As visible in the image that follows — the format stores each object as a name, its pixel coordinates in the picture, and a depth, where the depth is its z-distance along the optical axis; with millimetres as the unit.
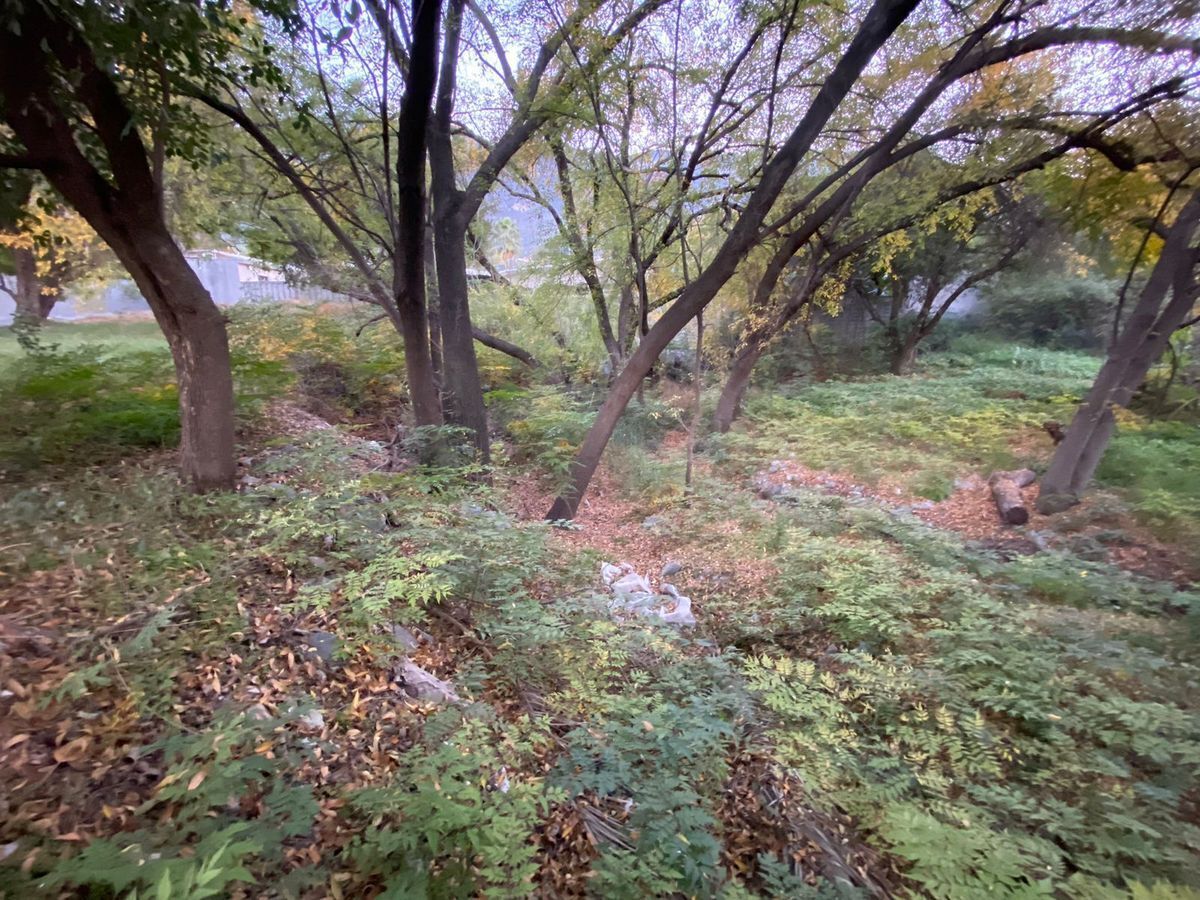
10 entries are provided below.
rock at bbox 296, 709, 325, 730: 2553
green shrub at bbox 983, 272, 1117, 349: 17766
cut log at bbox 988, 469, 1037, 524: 6918
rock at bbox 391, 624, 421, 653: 3224
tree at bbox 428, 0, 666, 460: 6180
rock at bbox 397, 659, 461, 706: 2930
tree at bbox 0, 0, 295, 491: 3297
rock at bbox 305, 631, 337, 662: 3001
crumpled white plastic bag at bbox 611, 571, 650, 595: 4734
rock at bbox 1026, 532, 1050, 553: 6141
